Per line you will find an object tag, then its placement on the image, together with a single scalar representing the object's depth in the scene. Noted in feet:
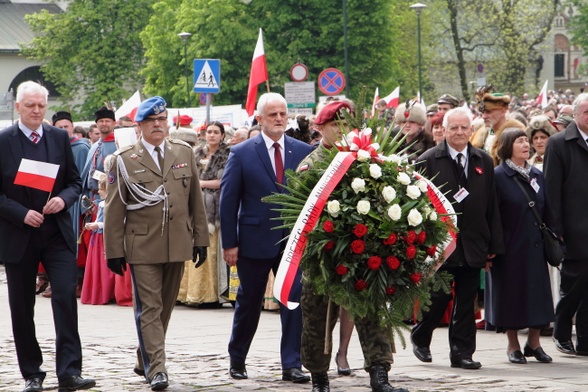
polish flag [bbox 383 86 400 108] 78.72
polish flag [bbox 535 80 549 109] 88.33
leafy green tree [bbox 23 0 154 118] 226.17
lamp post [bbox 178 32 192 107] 171.96
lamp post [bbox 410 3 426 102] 155.84
